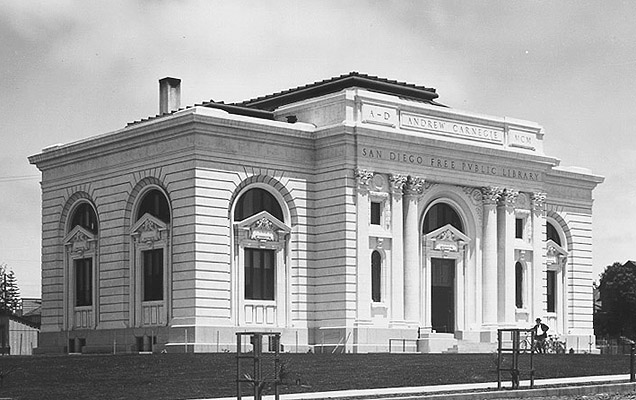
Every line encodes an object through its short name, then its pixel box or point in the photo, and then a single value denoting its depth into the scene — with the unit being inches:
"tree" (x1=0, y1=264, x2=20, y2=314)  6580.2
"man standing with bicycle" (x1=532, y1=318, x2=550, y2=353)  2723.9
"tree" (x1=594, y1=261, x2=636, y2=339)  5221.5
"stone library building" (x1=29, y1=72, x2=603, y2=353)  2709.2
